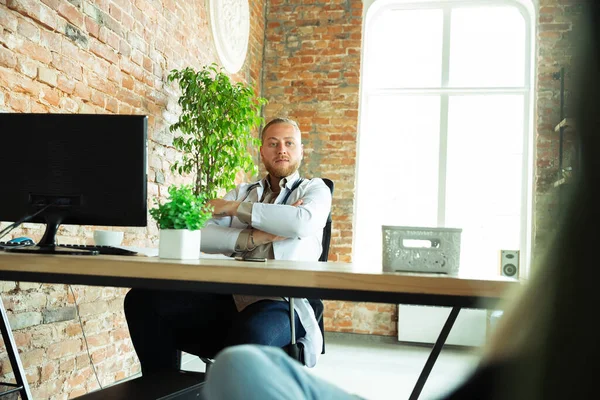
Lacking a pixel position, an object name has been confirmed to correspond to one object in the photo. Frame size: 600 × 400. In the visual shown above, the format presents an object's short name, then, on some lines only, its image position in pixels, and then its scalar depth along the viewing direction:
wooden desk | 1.14
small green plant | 1.53
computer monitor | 1.72
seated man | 1.90
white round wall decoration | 4.75
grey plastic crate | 1.32
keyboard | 1.70
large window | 5.75
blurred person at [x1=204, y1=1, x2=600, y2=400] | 0.25
